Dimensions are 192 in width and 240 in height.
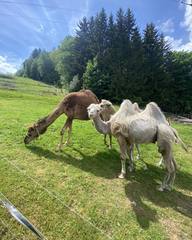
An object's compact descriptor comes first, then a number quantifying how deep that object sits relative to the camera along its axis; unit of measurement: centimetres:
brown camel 561
